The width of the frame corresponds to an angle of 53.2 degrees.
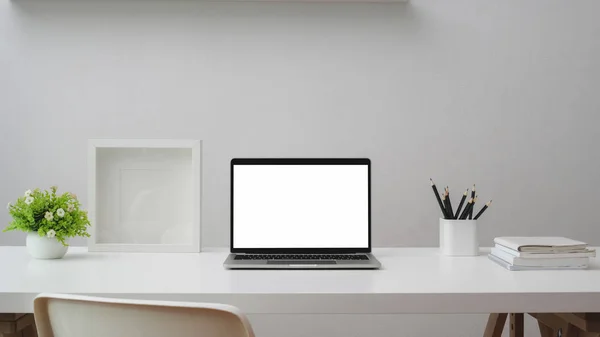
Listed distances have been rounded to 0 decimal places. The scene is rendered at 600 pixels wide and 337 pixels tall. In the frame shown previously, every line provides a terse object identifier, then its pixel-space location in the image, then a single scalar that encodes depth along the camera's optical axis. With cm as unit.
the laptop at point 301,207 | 168
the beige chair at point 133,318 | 90
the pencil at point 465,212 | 171
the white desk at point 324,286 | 125
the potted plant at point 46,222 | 163
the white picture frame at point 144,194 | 175
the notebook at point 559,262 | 152
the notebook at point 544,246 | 152
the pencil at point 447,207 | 173
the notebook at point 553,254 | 152
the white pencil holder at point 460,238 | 171
